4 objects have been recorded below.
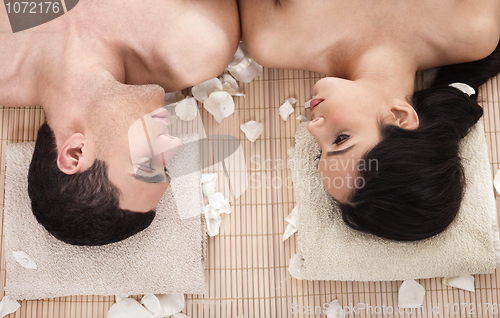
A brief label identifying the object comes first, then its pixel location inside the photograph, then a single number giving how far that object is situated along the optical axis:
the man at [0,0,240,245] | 0.83
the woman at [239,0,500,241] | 0.86
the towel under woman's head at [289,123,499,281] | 1.05
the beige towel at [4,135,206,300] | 1.09
